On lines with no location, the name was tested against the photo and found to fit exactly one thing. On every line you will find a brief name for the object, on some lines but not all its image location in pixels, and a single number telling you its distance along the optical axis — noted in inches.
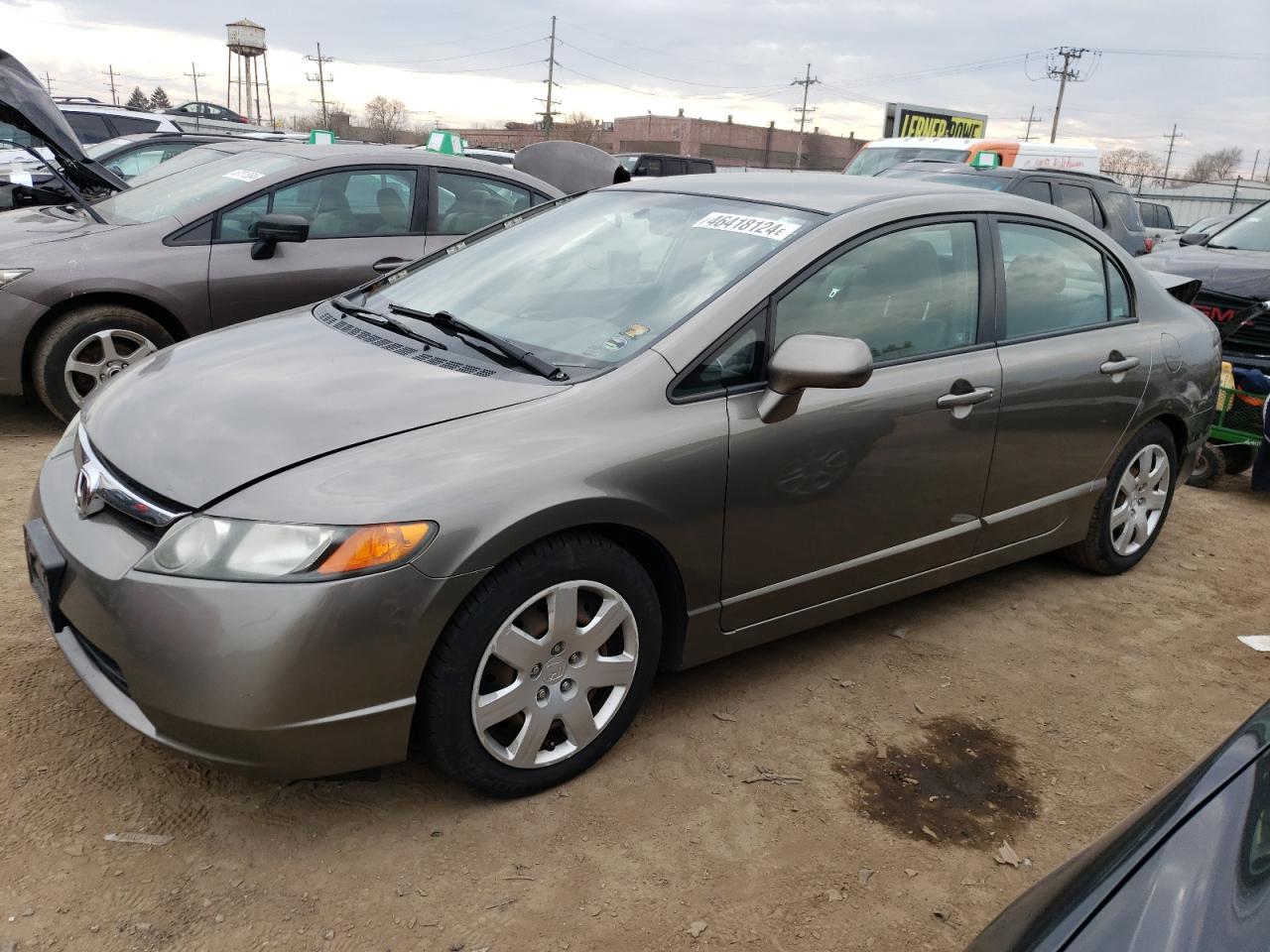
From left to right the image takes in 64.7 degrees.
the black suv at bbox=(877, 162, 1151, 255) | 386.0
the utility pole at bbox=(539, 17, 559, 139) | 2617.9
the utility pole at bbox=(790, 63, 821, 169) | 2867.1
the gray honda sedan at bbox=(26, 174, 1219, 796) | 87.2
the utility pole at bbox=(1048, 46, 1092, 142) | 2370.8
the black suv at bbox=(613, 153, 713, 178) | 916.1
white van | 585.9
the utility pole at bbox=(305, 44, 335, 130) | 3449.8
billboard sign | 951.0
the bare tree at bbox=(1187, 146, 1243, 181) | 3651.6
